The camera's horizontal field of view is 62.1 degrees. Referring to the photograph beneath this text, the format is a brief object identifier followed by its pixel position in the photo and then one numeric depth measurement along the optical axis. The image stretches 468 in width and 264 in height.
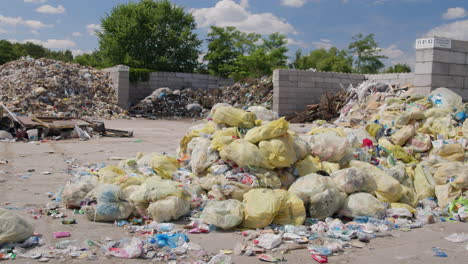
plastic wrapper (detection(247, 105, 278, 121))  5.37
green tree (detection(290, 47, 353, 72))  36.04
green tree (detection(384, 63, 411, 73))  37.08
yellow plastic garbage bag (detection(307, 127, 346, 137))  5.53
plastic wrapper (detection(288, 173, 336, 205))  3.93
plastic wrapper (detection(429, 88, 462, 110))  7.55
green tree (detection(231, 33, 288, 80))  26.19
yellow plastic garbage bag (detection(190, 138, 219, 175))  4.48
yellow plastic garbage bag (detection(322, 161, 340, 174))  4.59
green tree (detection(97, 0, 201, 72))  25.17
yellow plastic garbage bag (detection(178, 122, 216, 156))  5.31
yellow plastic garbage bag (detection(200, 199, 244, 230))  3.52
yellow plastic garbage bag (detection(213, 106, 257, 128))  4.92
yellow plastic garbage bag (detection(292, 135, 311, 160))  4.55
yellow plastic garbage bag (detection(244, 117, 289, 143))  4.33
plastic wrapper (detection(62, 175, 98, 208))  3.98
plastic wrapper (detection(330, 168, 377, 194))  4.07
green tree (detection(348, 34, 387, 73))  39.16
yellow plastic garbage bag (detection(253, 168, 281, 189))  4.11
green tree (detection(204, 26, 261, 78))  27.05
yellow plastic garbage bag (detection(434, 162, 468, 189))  4.69
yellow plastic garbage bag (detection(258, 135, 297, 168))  4.18
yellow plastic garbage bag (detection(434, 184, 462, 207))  4.41
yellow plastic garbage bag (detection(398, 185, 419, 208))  4.42
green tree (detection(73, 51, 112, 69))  27.32
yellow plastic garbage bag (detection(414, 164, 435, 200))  4.62
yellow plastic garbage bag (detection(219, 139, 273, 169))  4.16
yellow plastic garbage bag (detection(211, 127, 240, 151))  4.48
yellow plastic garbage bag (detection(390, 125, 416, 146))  6.00
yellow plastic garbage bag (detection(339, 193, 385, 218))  3.88
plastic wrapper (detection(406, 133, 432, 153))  5.79
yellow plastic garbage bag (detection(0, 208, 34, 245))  2.90
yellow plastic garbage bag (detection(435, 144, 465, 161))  5.43
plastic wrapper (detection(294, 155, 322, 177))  4.41
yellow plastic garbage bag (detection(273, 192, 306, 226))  3.66
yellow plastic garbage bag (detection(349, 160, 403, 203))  4.27
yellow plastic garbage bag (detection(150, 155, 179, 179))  4.71
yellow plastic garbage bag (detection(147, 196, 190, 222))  3.65
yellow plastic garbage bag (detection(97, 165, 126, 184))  4.38
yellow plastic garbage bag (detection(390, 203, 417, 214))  4.19
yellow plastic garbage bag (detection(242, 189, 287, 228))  3.53
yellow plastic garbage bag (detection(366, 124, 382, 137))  6.53
